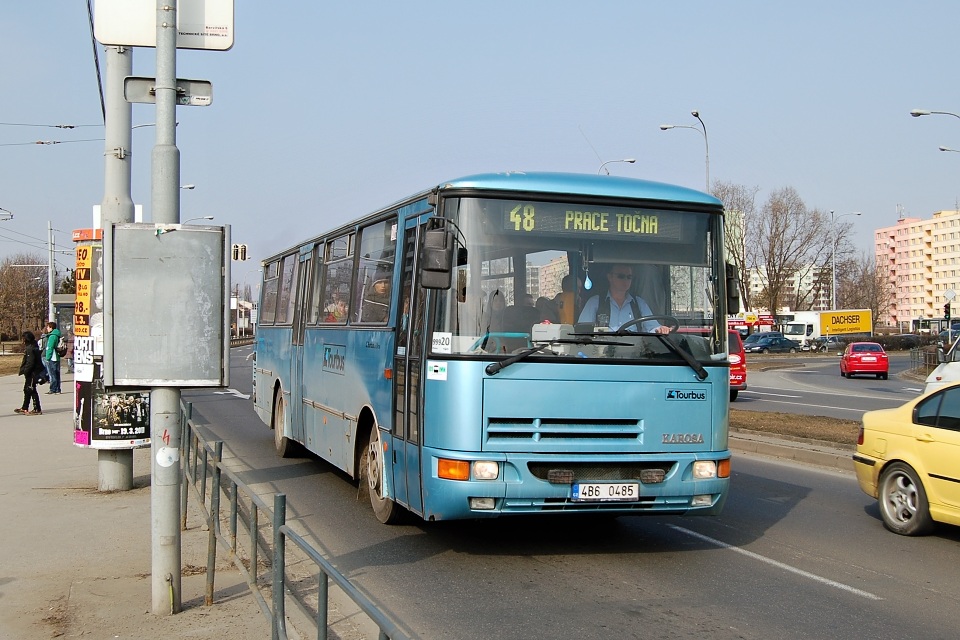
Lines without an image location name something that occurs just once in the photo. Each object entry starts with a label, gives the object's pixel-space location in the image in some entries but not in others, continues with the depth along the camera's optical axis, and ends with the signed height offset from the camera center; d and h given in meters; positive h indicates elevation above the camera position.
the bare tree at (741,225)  80.62 +8.31
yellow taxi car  8.98 -1.32
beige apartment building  166.62 +10.50
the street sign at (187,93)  6.62 +1.57
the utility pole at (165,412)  6.36 -0.55
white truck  89.25 -0.11
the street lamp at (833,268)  88.81 +4.96
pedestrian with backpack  27.60 -0.72
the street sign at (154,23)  6.65 +2.04
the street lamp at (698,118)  39.75 +8.25
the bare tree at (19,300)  86.75 +2.44
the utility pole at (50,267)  50.83 +3.20
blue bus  7.58 -0.22
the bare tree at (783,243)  88.19 +7.28
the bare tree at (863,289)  130.55 +4.53
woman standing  22.61 -0.95
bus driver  7.92 +0.14
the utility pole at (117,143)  10.39 +1.93
